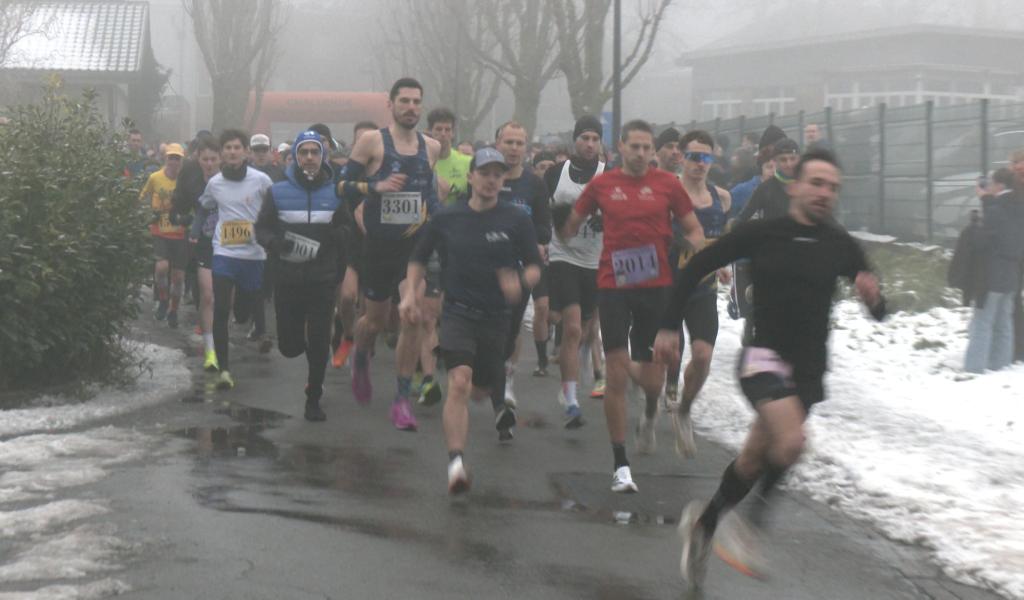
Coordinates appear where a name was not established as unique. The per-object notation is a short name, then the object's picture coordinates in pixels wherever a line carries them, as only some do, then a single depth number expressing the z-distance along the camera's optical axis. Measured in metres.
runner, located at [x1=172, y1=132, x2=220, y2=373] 12.41
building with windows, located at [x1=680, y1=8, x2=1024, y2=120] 55.09
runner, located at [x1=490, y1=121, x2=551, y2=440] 10.33
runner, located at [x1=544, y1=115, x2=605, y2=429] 10.48
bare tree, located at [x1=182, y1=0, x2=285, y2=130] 49.78
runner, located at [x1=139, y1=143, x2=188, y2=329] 15.48
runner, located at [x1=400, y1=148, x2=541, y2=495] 8.38
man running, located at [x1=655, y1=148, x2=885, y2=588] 6.20
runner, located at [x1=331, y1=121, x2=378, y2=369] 11.10
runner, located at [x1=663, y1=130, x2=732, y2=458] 9.24
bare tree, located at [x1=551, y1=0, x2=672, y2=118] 31.02
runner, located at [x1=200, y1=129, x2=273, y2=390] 11.64
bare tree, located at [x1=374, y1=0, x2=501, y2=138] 45.63
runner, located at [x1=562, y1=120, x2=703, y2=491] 8.54
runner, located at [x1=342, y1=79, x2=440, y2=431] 9.95
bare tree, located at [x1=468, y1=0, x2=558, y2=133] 37.31
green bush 9.95
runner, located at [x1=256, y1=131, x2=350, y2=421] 10.26
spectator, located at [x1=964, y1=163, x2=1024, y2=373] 13.38
